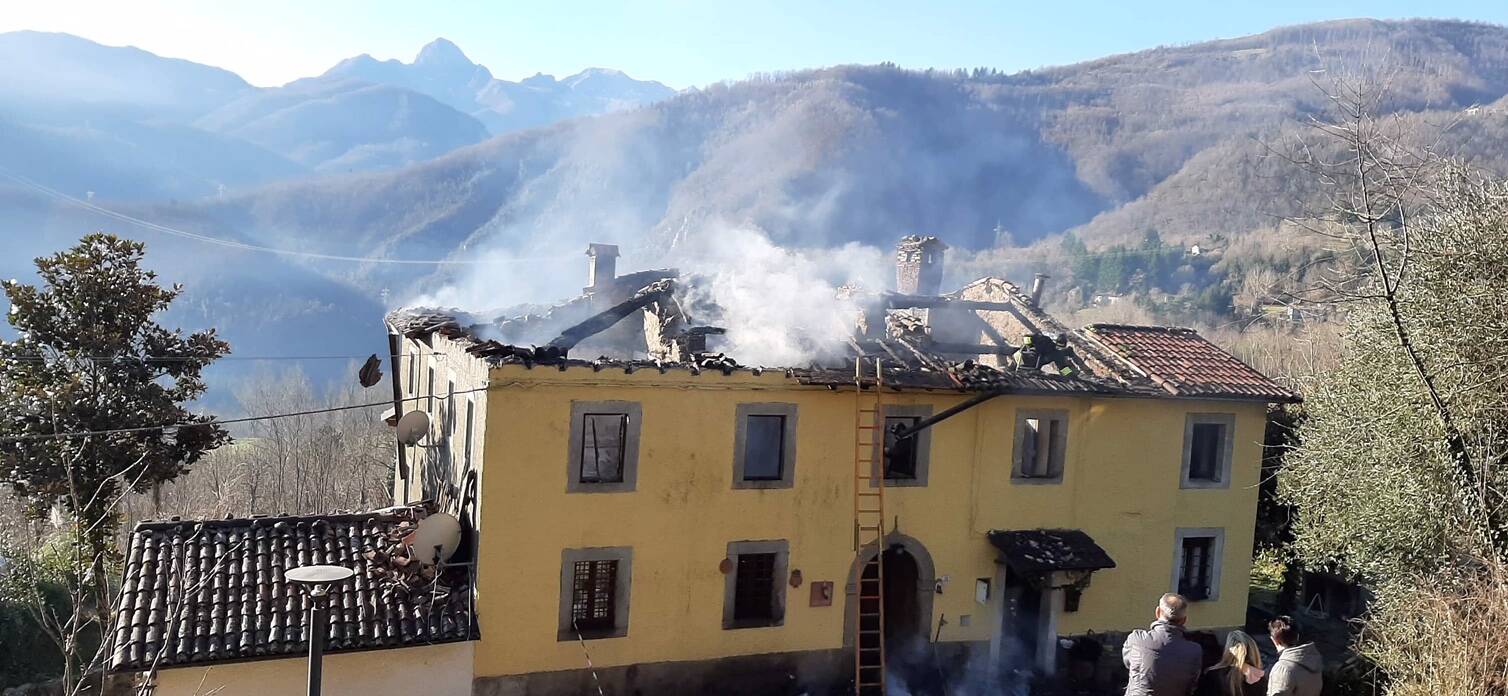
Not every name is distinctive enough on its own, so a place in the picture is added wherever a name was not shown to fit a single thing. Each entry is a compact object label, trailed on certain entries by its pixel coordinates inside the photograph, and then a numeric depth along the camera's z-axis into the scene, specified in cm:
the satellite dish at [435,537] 1355
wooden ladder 1548
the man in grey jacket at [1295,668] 845
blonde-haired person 868
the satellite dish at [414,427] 1564
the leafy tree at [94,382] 1667
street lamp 939
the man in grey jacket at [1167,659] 817
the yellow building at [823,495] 1407
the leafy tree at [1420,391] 1161
